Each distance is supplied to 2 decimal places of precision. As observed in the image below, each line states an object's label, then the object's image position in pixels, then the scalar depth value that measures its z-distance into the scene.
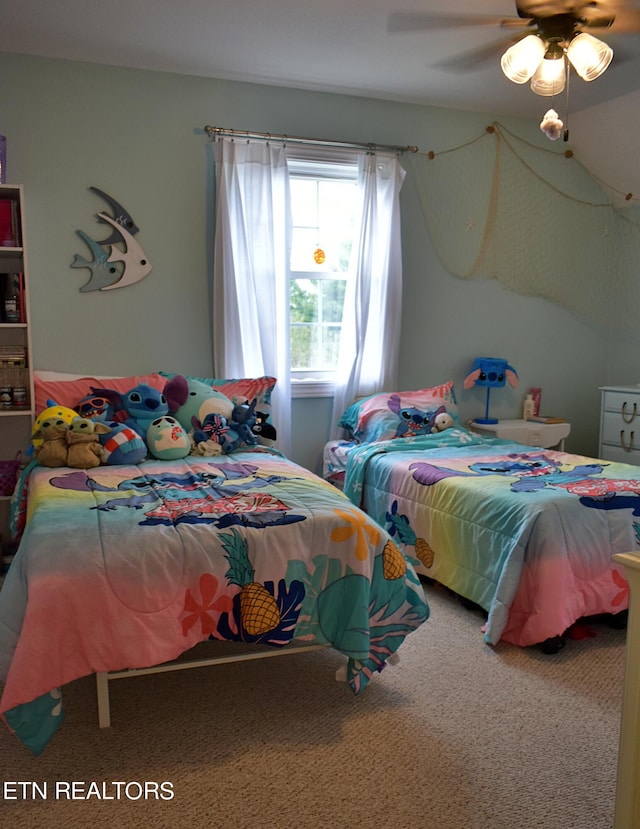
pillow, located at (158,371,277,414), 3.55
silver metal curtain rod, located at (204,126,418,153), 3.65
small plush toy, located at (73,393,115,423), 3.09
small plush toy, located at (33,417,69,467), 2.81
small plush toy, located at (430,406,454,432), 3.83
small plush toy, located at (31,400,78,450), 2.91
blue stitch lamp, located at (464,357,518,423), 4.35
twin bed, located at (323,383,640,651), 2.46
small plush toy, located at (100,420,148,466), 2.88
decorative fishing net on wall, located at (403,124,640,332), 4.30
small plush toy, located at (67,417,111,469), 2.80
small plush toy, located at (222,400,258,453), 3.19
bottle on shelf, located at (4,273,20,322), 3.14
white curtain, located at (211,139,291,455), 3.67
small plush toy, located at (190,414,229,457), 3.13
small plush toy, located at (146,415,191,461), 3.01
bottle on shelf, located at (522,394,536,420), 4.60
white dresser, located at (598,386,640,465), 4.18
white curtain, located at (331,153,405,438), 3.98
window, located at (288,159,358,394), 4.00
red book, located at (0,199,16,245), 3.15
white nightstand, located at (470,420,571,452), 4.20
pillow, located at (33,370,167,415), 3.22
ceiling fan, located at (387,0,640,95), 2.57
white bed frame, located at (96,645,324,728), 1.89
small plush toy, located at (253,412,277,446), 3.41
